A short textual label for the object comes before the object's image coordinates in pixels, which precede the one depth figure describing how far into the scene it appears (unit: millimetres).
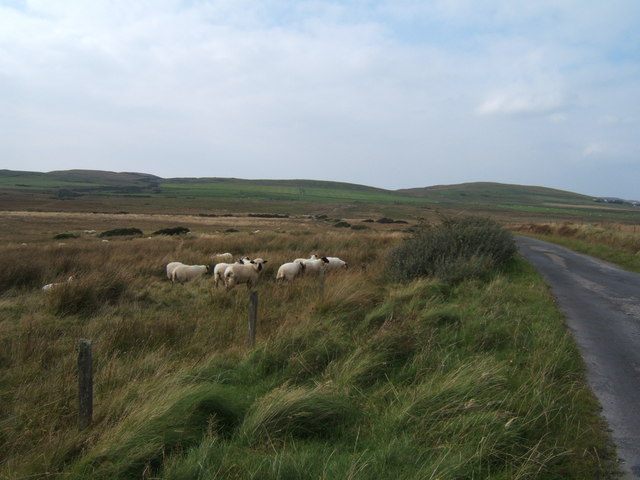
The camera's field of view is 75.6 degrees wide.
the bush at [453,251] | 11156
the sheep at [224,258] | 16312
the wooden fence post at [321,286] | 9203
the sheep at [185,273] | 13172
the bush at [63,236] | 31598
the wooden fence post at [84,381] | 3656
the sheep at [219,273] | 12148
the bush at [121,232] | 34050
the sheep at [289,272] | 12602
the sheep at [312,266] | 13328
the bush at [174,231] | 34069
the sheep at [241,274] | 11766
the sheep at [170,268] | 13528
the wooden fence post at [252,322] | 6245
